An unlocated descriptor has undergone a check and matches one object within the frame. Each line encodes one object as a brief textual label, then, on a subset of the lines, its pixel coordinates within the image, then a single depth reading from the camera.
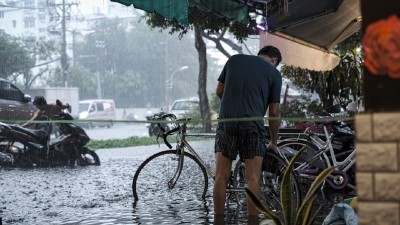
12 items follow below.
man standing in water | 6.28
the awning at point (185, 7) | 7.32
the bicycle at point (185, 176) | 7.38
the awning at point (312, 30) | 9.12
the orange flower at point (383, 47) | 3.12
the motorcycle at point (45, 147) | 13.73
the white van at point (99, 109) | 37.00
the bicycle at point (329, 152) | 8.48
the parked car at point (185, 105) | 31.98
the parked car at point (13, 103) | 16.20
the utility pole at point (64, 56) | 30.33
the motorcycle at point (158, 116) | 7.84
